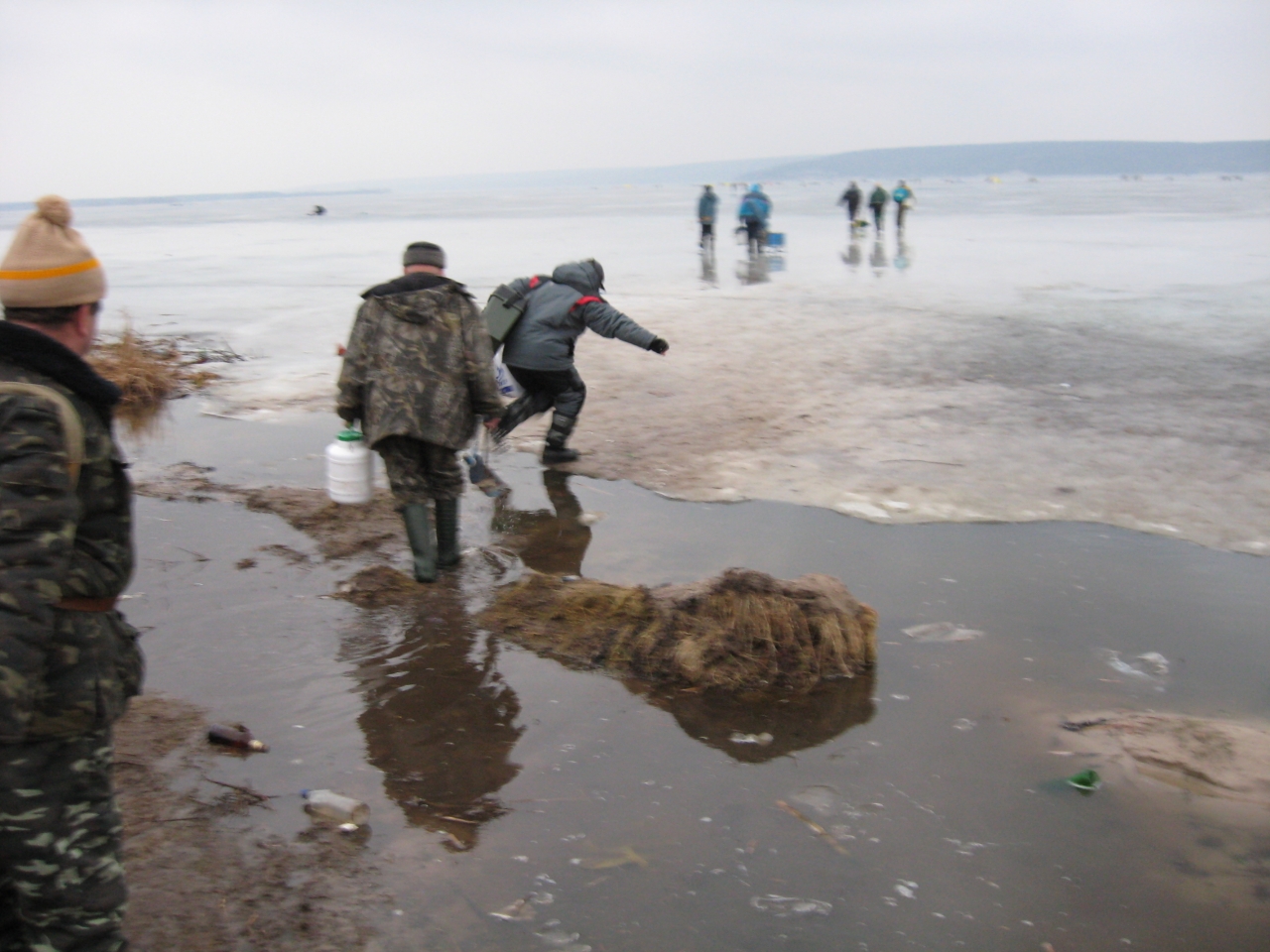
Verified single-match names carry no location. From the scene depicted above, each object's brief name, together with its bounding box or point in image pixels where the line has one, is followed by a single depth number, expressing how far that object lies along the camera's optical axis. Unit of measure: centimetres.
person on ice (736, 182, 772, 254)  2341
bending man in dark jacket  679
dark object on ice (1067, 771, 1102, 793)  351
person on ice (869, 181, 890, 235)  2816
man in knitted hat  200
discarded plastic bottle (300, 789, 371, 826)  331
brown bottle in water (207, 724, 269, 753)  371
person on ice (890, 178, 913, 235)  2817
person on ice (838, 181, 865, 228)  2905
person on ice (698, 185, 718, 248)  2467
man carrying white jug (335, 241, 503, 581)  496
